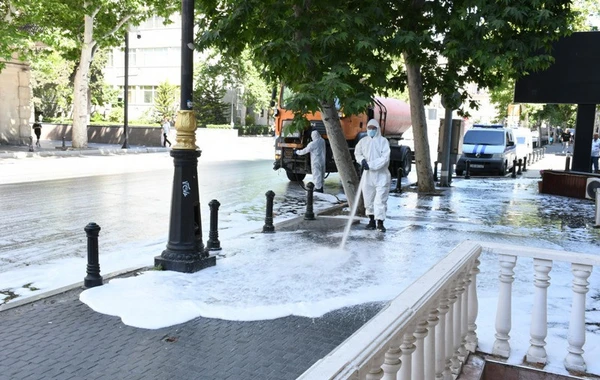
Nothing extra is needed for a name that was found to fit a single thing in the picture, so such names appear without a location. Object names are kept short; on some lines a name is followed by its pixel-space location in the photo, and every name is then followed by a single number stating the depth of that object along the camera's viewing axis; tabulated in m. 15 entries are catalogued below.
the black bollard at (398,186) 16.74
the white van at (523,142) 28.48
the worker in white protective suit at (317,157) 15.91
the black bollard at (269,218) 9.87
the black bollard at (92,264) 6.23
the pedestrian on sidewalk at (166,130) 35.69
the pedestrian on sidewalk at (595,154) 23.17
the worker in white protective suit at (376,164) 10.26
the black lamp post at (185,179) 6.96
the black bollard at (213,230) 8.24
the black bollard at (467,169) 23.02
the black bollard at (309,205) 11.32
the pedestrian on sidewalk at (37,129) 32.69
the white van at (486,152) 24.23
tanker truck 17.92
